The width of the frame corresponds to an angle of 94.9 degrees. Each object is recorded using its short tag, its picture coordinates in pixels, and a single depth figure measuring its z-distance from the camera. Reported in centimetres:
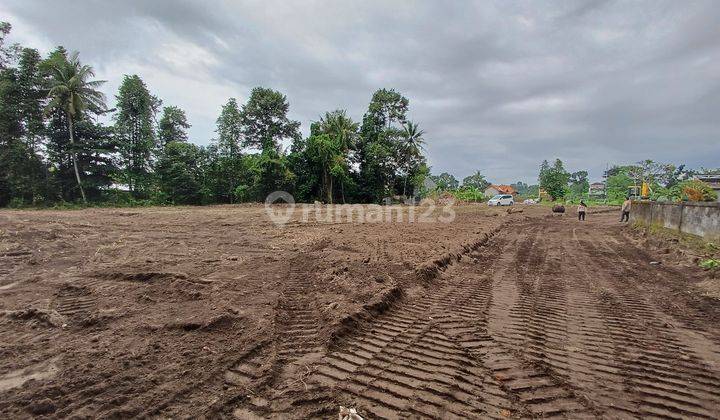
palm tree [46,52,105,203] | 2609
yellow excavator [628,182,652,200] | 1804
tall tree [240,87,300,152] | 3609
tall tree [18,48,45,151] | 2672
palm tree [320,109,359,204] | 3409
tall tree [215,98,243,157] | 3731
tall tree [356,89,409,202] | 3562
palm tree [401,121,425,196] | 3703
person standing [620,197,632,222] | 1694
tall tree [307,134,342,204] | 3097
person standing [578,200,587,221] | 1892
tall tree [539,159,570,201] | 5428
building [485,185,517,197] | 7944
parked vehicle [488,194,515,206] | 3498
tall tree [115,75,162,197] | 3198
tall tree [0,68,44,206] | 2577
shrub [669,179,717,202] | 1500
